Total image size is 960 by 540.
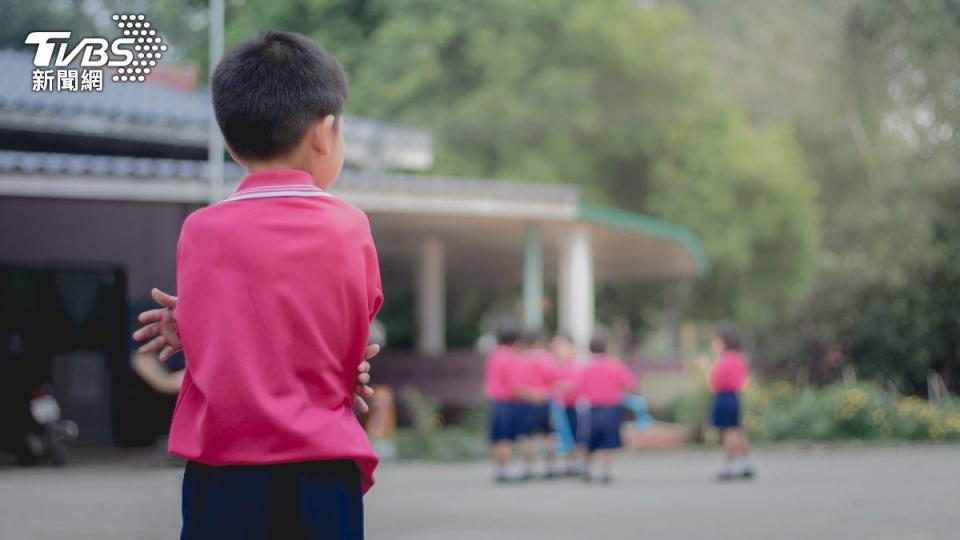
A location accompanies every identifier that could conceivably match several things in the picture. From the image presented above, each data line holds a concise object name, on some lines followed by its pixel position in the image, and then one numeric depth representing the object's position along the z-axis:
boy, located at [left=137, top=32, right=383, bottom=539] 3.01
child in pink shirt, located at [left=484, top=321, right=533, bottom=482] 15.98
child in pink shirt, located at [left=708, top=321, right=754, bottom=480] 15.57
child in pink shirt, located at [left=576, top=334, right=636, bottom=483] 15.63
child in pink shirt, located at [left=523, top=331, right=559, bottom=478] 16.23
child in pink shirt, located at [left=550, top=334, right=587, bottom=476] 16.85
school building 19.02
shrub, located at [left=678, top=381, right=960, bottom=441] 23.12
